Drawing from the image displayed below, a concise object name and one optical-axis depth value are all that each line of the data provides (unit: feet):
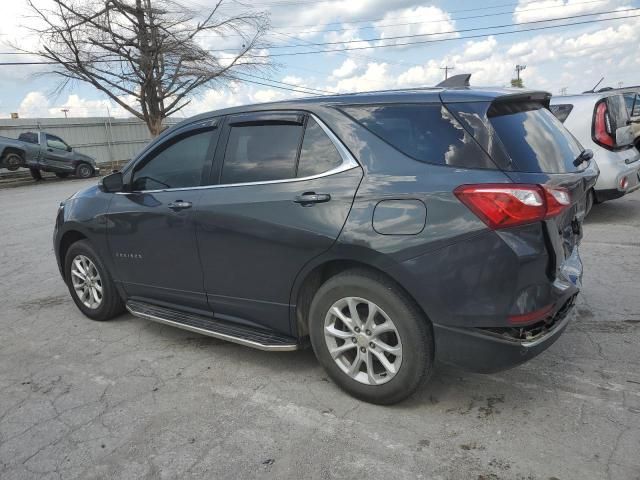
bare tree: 84.53
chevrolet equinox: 8.36
